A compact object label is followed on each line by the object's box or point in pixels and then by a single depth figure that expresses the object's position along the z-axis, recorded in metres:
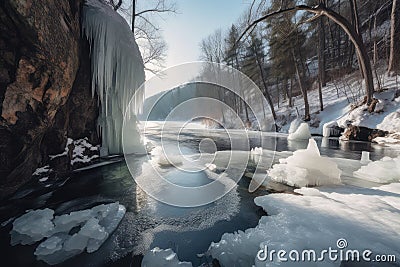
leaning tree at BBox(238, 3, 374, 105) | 7.44
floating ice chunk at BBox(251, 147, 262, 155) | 7.55
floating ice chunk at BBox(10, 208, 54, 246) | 2.23
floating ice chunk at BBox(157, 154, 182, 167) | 6.07
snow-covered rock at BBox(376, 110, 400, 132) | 8.96
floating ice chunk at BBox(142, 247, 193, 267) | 1.78
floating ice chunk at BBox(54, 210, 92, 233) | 2.38
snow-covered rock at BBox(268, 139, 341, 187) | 3.74
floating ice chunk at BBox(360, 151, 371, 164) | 5.12
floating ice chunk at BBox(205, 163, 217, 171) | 5.31
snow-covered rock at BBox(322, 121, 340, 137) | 12.22
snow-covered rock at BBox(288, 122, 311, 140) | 12.00
